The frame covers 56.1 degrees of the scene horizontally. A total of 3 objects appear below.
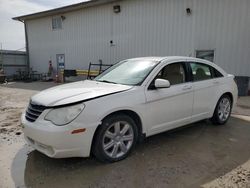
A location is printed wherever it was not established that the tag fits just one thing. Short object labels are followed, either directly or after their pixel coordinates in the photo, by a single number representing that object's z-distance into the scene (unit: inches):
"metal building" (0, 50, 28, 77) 667.1
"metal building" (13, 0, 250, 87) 379.2
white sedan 117.6
